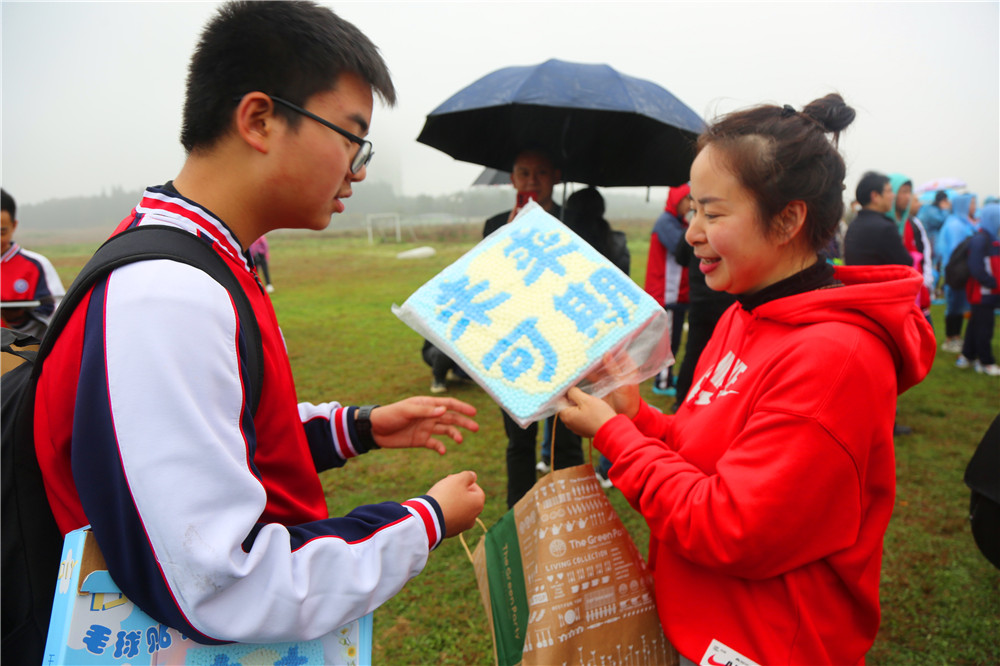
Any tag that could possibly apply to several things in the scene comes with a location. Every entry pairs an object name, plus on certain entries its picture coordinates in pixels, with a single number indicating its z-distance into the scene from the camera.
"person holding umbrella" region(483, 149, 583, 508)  3.09
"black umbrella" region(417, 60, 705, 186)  2.95
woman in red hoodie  1.19
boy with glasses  0.82
